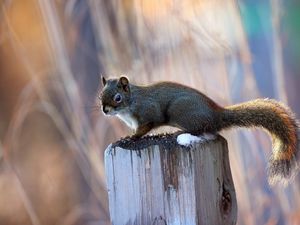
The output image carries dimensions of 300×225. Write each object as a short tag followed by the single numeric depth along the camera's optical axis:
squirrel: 4.07
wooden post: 3.94
